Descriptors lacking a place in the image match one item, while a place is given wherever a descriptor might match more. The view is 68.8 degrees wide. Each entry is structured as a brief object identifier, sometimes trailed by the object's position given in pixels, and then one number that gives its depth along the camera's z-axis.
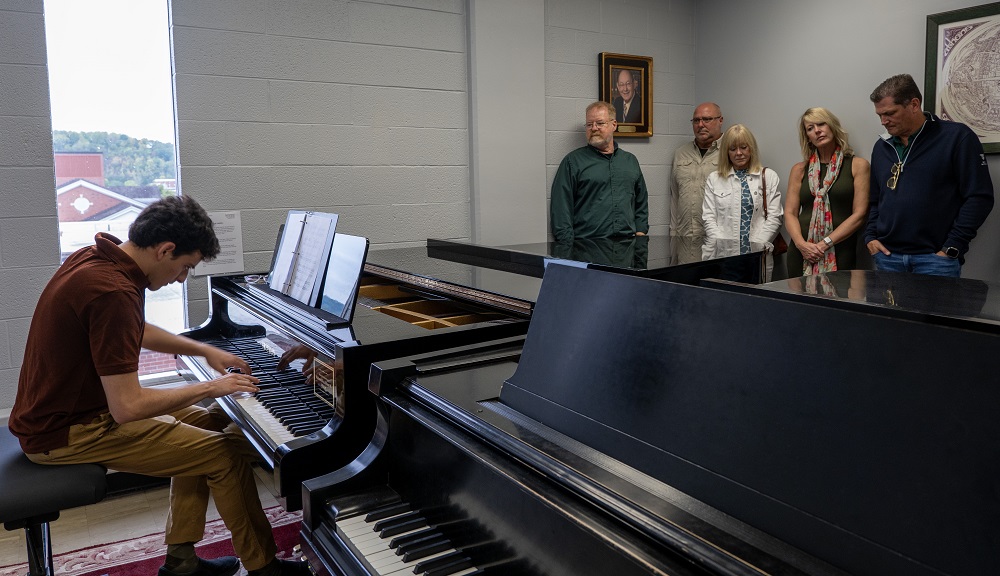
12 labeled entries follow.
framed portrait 4.79
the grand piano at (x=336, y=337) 1.55
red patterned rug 2.46
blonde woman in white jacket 4.38
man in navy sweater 3.40
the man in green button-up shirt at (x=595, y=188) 4.54
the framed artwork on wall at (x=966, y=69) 3.56
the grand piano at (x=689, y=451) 0.72
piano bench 1.80
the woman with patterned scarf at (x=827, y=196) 3.95
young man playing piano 1.84
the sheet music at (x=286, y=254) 2.36
